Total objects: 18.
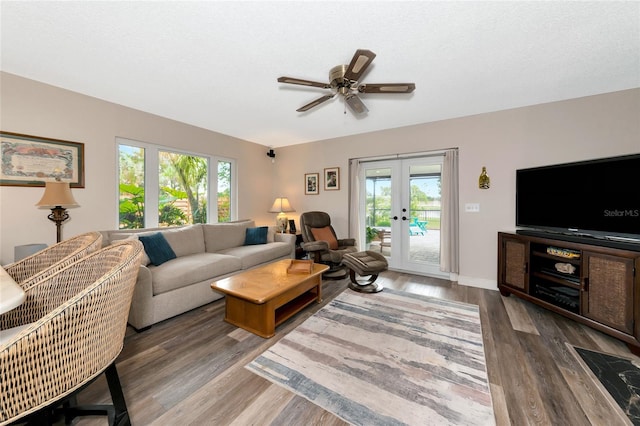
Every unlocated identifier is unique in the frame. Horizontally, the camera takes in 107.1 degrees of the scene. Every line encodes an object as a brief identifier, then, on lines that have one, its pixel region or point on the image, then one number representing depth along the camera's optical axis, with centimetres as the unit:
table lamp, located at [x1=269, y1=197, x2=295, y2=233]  466
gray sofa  216
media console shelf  188
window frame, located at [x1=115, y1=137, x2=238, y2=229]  305
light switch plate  336
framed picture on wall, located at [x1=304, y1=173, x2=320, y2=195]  472
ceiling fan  181
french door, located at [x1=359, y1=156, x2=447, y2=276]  381
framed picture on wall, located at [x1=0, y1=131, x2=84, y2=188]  226
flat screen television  205
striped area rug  134
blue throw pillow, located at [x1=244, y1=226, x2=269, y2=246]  395
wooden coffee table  206
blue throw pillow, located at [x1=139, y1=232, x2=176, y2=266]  258
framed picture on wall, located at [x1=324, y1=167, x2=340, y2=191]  447
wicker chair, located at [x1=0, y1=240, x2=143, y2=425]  79
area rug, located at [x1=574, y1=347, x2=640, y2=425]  138
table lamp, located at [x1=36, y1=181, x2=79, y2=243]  220
